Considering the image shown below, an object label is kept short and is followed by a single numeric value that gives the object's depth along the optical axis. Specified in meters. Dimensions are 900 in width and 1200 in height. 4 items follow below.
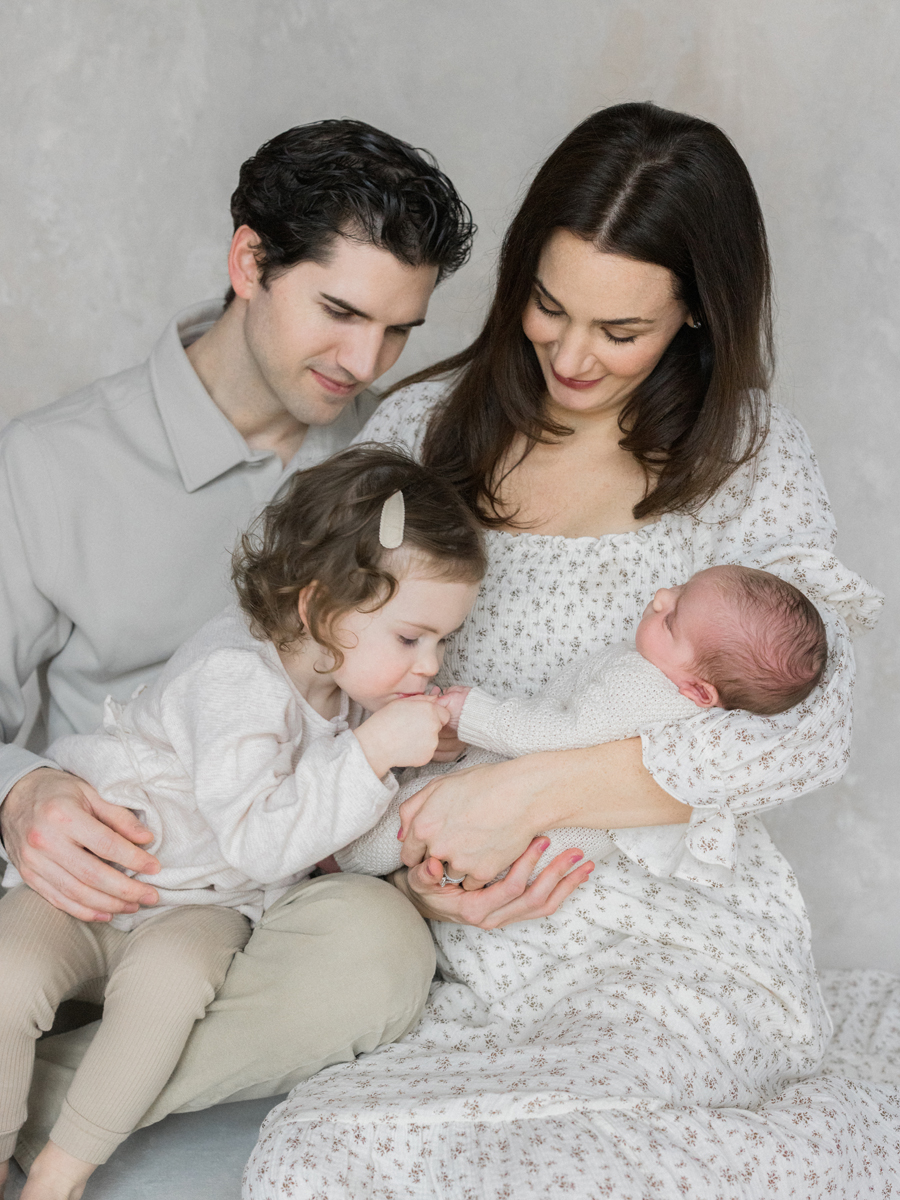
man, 2.14
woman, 1.58
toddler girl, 1.73
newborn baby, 1.80
